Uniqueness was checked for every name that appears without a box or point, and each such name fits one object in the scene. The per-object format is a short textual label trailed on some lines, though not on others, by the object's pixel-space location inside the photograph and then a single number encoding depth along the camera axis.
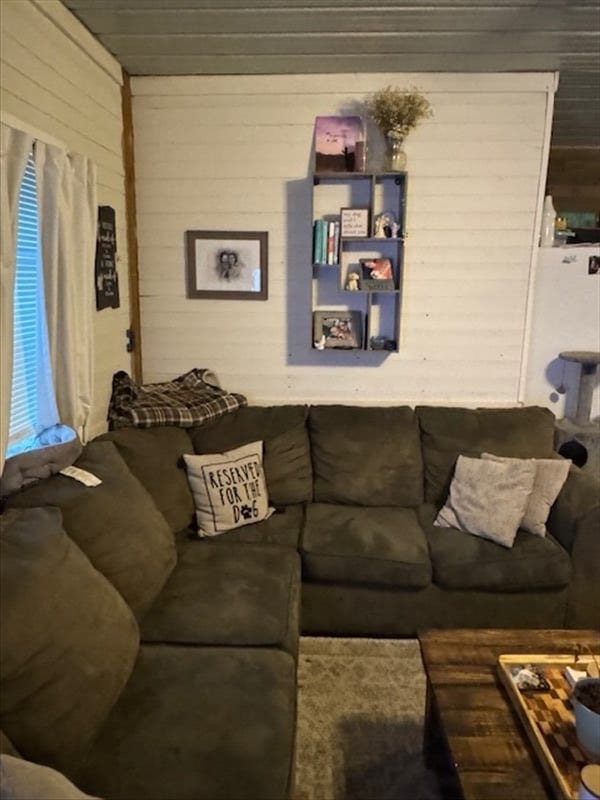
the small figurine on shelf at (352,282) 3.28
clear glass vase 3.12
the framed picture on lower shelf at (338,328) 3.39
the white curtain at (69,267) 2.26
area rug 1.88
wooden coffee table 1.38
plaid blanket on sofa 2.96
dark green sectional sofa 1.39
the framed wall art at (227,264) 3.36
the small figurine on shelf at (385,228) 3.20
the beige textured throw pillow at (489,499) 2.61
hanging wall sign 2.90
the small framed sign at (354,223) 3.17
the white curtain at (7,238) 1.90
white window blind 2.27
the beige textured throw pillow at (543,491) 2.67
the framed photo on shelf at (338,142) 3.19
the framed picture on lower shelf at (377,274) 3.23
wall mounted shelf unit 3.18
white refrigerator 3.44
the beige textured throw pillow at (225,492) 2.69
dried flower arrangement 3.01
